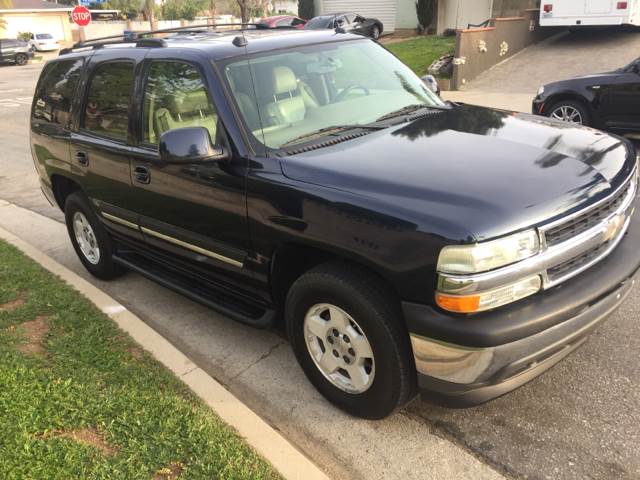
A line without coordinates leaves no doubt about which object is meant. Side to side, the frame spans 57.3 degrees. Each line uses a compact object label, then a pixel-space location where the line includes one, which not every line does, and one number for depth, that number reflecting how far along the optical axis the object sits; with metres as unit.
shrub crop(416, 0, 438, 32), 24.14
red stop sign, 25.22
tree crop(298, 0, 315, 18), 28.94
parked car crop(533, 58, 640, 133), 8.13
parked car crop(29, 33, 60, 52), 43.28
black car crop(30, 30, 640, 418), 2.45
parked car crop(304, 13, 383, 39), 22.52
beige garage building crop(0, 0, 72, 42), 50.06
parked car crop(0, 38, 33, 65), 34.00
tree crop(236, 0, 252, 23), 29.13
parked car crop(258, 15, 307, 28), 24.36
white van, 15.14
